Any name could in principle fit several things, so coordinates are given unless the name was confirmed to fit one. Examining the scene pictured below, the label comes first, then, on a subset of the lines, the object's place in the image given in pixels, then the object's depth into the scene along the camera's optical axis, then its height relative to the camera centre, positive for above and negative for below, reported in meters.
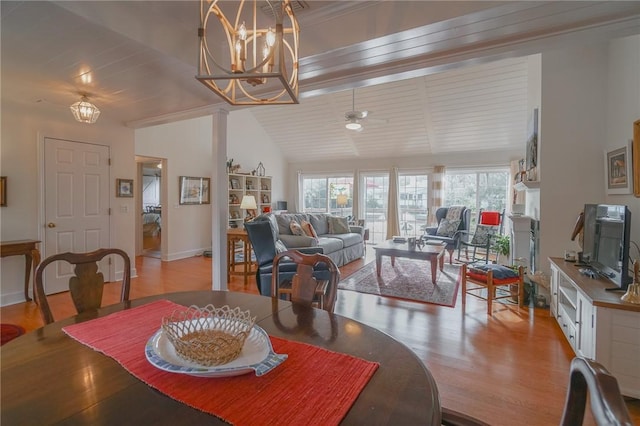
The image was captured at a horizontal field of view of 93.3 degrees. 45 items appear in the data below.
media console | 1.89 -0.82
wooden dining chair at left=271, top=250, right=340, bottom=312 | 1.49 -0.40
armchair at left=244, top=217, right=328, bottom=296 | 3.53 -0.52
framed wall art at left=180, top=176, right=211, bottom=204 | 6.12 +0.34
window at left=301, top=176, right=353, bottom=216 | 8.59 +0.37
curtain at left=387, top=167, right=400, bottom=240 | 7.83 -0.05
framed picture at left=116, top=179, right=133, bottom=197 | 4.42 +0.27
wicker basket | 0.89 -0.42
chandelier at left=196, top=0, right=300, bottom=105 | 1.07 +0.59
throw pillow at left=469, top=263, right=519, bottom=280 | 3.24 -0.69
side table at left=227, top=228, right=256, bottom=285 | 4.52 -0.73
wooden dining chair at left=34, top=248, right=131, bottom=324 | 1.45 -0.37
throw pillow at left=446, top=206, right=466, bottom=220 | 6.22 -0.10
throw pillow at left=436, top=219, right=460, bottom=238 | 6.11 -0.42
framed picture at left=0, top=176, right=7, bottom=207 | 3.34 +0.16
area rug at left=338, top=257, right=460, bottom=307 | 3.74 -1.08
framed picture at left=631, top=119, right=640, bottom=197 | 2.36 +0.41
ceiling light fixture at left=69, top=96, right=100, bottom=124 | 3.06 +0.96
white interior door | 3.73 +0.05
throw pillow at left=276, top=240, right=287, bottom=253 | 3.69 -0.51
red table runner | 0.73 -0.49
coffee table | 4.17 -0.64
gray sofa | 4.52 -0.55
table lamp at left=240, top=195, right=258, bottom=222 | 5.74 +0.06
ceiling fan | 4.94 +1.50
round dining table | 0.71 -0.49
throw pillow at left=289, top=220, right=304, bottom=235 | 4.86 -0.36
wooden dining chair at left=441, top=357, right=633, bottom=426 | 0.47 -0.32
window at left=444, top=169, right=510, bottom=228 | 6.88 +0.43
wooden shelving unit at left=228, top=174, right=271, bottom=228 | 7.14 +0.34
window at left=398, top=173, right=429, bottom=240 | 7.70 +0.13
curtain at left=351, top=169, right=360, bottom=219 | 8.38 +0.33
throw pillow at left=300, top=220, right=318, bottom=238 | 5.00 -0.38
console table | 3.21 -0.50
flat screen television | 2.11 -0.26
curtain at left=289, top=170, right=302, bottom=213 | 9.06 +0.45
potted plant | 5.11 -0.67
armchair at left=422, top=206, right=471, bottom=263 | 5.90 -0.43
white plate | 0.86 -0.46
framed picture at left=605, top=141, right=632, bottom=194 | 2.55 +0.34
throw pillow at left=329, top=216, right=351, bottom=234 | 6.08 -0.38
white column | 3.47 +0.03
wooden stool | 3.18 -0.79
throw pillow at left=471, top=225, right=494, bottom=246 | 5.75 -0.52
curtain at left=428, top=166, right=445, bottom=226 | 7.28 +0.44
